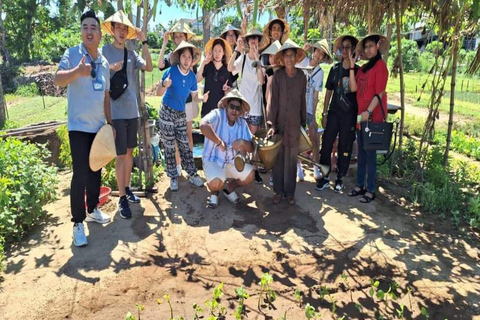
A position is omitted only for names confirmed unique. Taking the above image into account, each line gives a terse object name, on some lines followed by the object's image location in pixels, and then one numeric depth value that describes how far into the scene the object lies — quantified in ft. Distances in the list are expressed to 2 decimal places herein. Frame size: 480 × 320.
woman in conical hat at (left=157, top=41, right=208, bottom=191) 14.49
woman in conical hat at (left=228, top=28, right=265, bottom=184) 15.30
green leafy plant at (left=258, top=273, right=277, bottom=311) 9.24
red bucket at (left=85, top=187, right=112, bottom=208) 14.13
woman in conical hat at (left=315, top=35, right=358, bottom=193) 15.07
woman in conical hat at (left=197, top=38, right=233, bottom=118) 15.89
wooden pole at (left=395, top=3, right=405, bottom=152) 16.94
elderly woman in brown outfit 13.99
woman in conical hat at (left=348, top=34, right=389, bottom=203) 14.42
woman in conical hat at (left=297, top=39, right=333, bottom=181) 16.11
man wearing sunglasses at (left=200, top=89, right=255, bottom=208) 13.92
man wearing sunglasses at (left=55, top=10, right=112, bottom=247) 10.44
